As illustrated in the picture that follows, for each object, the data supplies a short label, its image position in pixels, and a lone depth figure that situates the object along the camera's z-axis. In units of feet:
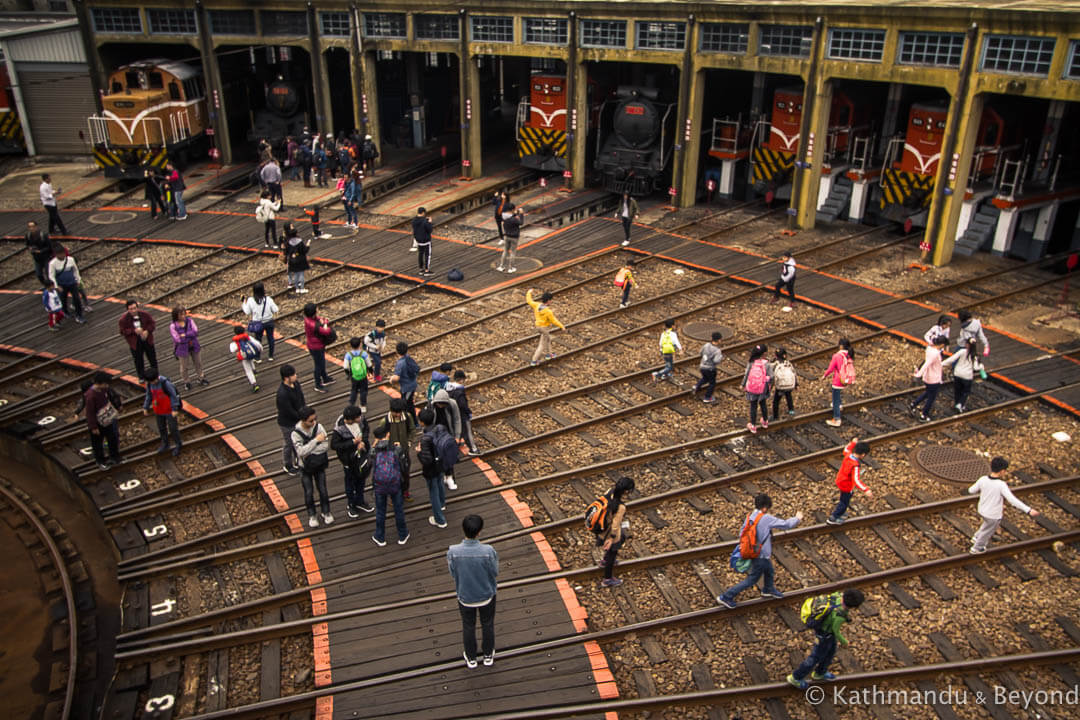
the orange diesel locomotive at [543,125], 87.04
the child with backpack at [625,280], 57.67
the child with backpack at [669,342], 47.80
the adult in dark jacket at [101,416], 40.29
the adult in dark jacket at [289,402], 37.42
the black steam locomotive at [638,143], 83.10
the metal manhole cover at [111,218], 79.41
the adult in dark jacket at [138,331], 46.85
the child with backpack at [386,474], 33.06
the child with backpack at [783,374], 42.93
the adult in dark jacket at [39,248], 60.18
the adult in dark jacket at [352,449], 34.01
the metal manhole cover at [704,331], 55.57
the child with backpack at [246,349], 45.57
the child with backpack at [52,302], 55.26
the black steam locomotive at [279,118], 98.32
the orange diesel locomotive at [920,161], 70.03
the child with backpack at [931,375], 43.47
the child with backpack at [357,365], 42.63
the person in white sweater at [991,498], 33.65
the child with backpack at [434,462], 33.58
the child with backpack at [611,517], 30.71
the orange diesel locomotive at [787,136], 78.84
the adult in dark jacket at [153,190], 78.28
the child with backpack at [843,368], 42.29
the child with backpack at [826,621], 26.21
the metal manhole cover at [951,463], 40.47
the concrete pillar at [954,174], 62.90
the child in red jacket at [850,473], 34.40
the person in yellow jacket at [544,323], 49.29
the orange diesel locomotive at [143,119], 87.45
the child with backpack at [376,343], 45.20
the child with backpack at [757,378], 42.27
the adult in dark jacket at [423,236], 62.75
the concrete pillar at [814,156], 71.41
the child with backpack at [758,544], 29.91
